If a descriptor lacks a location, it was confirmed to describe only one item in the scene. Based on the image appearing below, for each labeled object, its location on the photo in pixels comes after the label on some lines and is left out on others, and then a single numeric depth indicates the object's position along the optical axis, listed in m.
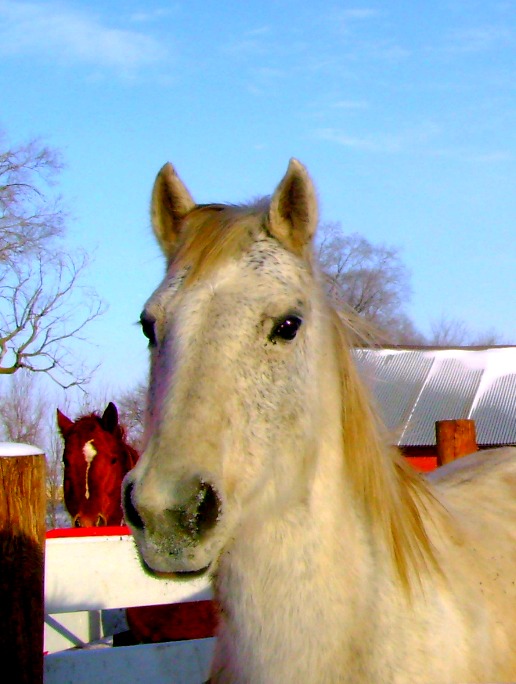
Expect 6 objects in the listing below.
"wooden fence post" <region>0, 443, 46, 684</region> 2.55
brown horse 6.86
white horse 1.91
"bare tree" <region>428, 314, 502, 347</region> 44.87
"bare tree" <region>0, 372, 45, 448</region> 23.62
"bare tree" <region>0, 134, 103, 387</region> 16.27
